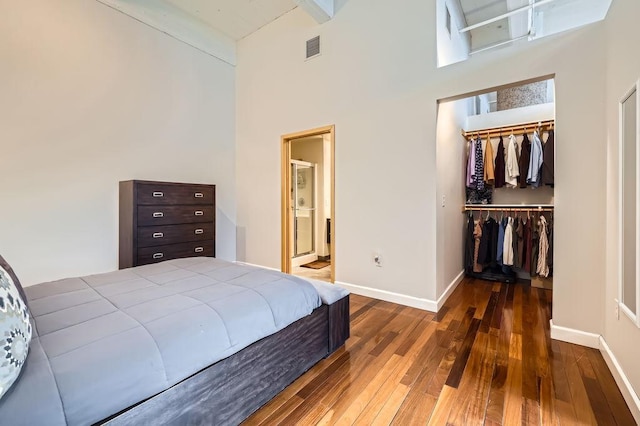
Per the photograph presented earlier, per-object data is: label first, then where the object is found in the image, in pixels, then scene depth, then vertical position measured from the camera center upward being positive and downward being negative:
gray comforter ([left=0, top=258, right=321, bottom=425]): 0.81 -0.47
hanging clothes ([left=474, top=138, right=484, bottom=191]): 3.72 +0.58
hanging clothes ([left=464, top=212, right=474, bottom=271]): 3.78 -0.47
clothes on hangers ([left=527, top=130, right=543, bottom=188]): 3.34 +0.62
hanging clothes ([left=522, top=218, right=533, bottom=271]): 3.36 -0.41
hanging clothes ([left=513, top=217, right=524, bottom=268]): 3.41 -0.38
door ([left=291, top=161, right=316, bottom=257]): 4.91 +0.05
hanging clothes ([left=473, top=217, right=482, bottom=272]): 3.70 -0.40
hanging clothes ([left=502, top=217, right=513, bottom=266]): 3.44 -0.42
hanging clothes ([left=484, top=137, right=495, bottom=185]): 3.70 +0.64
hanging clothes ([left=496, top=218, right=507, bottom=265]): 3.51 -0.37
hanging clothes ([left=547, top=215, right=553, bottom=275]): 3.20 -0.41
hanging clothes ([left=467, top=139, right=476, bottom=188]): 3.75 +0.64
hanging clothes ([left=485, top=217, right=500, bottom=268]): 3.59 -0.37
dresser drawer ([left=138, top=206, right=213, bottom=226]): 2.99 -0.02
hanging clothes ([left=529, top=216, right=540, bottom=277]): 3.33 -0.39
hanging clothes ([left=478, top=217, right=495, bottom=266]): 3.63 -0.40
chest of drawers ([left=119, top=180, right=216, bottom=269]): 2.93 -0.09
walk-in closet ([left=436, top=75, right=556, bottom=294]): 3.24 +0.32
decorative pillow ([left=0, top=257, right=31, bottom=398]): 0.73 -0.35
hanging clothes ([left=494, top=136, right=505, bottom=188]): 3.65 +0.60
